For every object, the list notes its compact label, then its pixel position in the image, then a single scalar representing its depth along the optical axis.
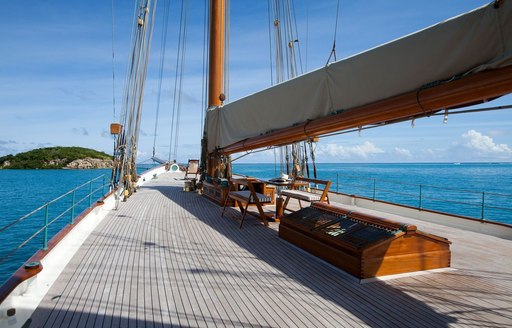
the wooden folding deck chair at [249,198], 6.00
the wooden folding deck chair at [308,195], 5.72
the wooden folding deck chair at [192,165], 19.62
